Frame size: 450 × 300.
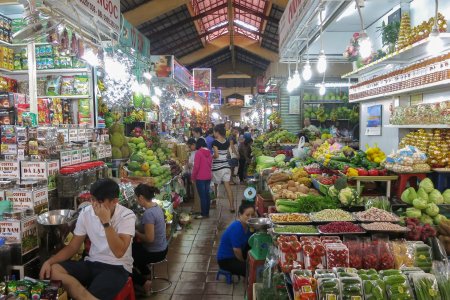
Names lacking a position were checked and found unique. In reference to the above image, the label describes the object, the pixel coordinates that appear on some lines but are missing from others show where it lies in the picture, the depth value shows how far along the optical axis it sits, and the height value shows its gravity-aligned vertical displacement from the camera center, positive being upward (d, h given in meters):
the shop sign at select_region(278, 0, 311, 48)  5.51 +1.71
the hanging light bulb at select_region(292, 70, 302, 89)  7.56 +0.87
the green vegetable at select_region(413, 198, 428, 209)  4.08 -0.81
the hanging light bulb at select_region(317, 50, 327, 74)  5.65 +0.89
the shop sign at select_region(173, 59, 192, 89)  10.16 +1.45
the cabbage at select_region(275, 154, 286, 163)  8.39 -0.70
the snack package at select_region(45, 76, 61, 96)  5.15 +0.48
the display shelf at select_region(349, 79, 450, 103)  4.76 +0.50
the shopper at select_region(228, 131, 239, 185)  12.02 -0.99
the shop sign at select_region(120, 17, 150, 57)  7.45 +1.83
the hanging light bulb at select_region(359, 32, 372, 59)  4.47 +0.90
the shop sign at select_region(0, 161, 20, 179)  3.53 -0.39
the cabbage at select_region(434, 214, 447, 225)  3.94 -0.94
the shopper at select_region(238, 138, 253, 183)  12.30 -0.99
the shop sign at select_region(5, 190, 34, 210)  3.40 -0.62
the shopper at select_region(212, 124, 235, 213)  8.09 -0.75
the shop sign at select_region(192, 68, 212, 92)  17.23 +1.97
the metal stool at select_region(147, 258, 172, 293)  4.42 -1.81
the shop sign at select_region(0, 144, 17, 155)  3.54 -0.21
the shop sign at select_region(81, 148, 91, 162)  4.46 -0.34
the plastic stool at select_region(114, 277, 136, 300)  3.19 -1.37
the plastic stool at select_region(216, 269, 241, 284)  4.59 -1.74
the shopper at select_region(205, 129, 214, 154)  9.85 -0.35
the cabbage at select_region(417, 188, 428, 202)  4.24 -0.74
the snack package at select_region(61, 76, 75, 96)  5.21 +0.52
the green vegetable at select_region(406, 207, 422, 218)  4.03 -0.89
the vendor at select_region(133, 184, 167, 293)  4.23 -1.26
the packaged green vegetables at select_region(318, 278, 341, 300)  2.45 -1.01
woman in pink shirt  7.51 -0.92
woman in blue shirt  4.25 -1.30
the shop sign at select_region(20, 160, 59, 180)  3.55 -0.39
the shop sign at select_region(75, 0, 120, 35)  3.80 +1.20
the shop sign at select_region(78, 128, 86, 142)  4.66 -0.11
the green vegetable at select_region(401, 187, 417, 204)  4.33 -0.77
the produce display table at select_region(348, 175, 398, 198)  4.83 -0.66
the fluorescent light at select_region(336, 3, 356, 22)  6.38 +1.91
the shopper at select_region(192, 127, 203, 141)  8.52 -0.15
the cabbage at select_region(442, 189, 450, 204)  4.30 -0.77
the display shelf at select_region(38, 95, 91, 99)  5.22 +0.37
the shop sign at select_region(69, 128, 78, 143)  4.48 -0.11
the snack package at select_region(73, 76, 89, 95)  5.19 +0.52
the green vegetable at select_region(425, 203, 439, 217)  4.06 -0.87
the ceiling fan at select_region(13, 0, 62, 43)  3.25 +0.90
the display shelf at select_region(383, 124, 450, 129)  4.78 -0.02
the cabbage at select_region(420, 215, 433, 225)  3.95 -0.95
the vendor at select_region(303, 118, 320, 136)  11.03 -0.09
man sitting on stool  3.08 -1.05
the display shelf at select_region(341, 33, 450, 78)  4.80 +1.00
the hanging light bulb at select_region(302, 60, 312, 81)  6.58 +0.87
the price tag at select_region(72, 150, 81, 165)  4.20 -0.34
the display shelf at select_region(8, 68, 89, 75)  5.07 +0.69
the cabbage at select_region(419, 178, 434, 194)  4.38 -0.66
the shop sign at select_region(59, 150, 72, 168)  3.90 -0.33
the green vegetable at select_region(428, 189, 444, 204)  4.25 -0.78
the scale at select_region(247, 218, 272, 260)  3.70 -1.08
